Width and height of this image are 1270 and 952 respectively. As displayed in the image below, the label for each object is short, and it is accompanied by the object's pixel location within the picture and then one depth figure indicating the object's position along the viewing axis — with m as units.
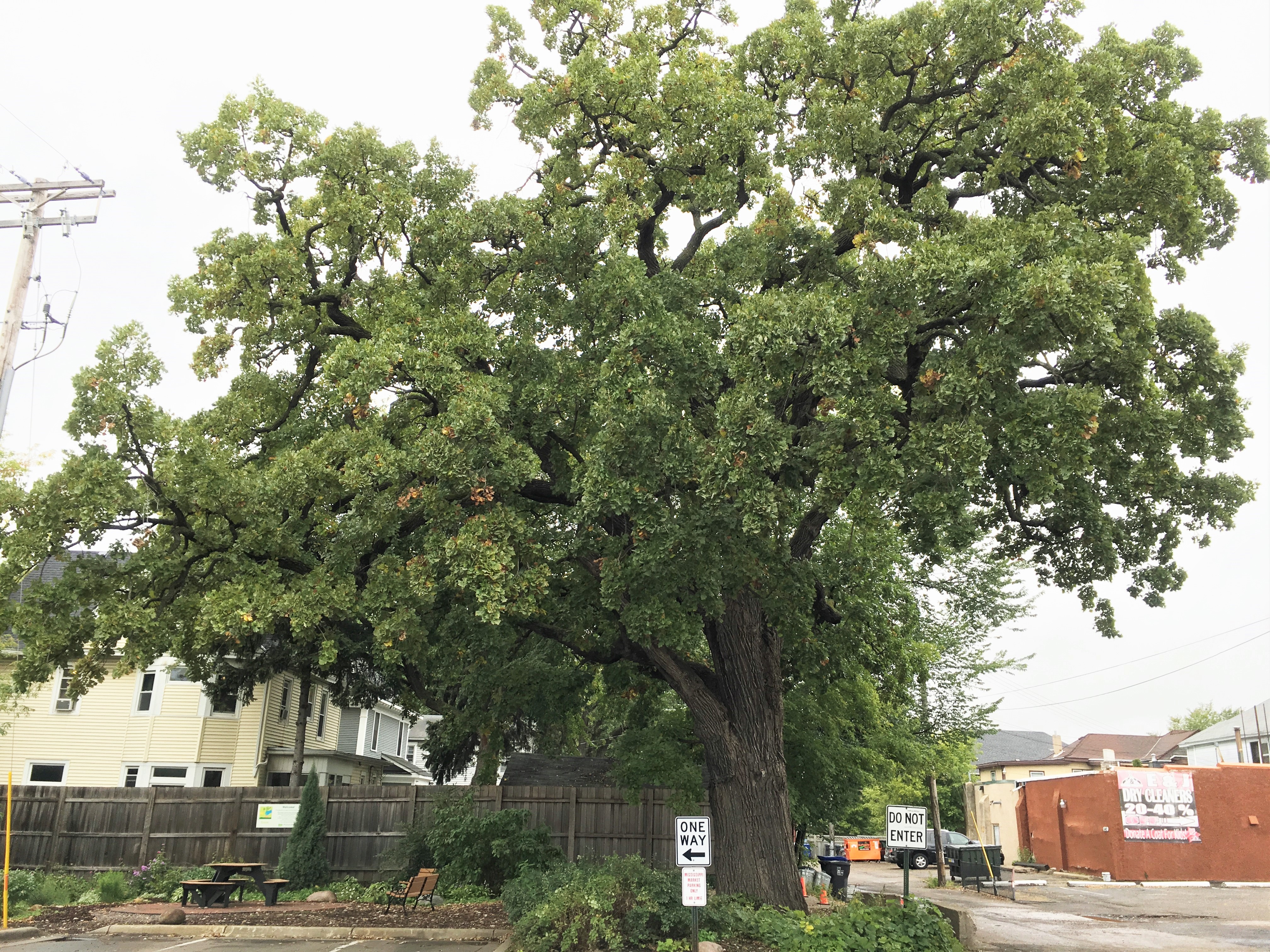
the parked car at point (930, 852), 32.72
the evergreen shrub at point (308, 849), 18.44
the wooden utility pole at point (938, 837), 25.78
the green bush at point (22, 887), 16.20
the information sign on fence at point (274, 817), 19.16
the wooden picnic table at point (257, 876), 15.80
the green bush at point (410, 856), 17.45
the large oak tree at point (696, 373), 10.10
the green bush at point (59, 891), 16.34
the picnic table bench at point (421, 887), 14.43
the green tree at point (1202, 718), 80.62
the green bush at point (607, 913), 10.63
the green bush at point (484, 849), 16.56
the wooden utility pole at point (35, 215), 14.31
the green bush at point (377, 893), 16.75
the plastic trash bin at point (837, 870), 20.94
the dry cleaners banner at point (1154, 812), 27.95
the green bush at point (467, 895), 16.16
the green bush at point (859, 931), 10.73
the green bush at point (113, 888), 16.94
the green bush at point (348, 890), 17.33
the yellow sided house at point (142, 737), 26.28
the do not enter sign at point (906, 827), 11.43
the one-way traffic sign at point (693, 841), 9.04
